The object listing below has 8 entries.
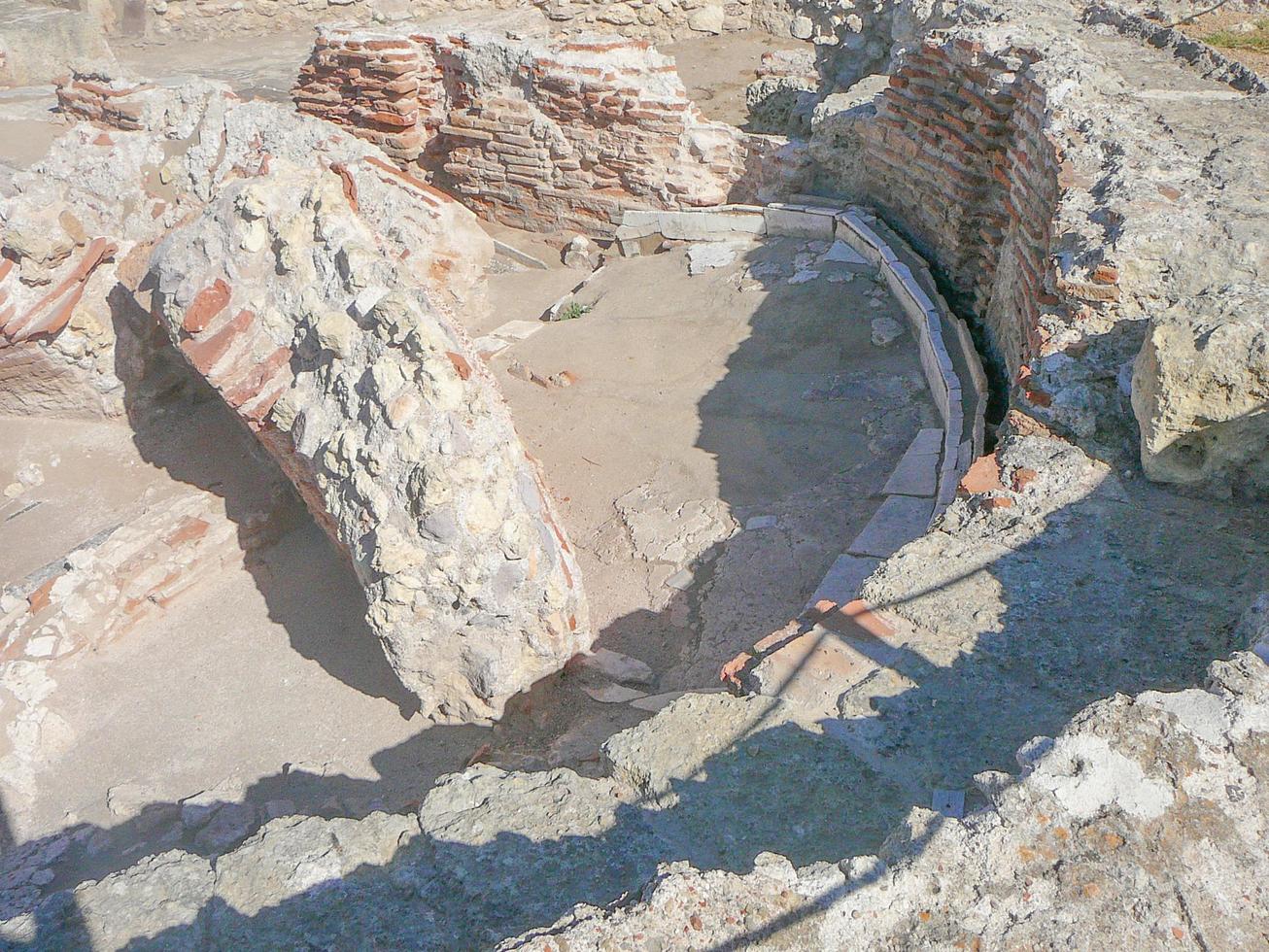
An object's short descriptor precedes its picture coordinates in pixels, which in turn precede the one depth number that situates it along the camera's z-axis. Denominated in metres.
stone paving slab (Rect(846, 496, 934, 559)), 4.33
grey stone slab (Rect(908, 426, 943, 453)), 4.95
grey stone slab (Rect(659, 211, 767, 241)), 7.55
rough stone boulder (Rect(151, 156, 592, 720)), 3.68
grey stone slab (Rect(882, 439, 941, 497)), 4.68
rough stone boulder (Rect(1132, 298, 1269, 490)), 3.06
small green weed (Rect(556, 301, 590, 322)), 7.23
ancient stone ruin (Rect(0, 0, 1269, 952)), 2.22
